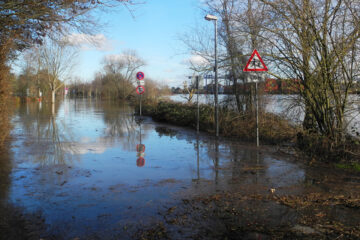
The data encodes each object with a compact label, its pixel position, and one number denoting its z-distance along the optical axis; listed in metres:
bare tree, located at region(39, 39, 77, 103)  49.94
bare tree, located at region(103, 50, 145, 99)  74.25
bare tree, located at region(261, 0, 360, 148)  7.61
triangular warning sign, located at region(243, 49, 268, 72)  9.45
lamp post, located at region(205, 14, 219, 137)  12.11
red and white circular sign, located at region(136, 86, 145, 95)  21.30
